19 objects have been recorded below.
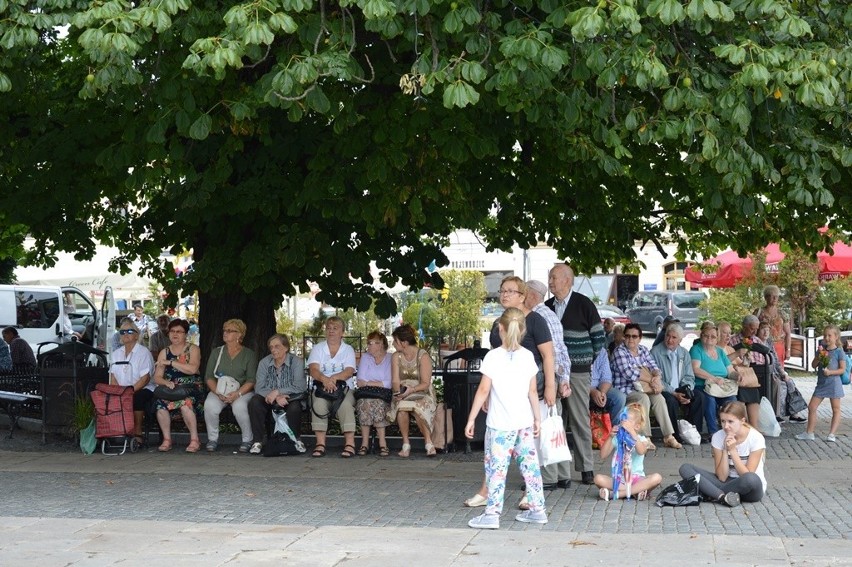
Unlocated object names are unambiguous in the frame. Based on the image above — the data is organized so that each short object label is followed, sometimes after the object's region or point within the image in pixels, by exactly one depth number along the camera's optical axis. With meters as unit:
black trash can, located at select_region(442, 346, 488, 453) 12.59
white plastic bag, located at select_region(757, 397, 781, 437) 13.93
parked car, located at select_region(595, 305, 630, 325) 44.42
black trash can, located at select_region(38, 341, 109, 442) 13.49
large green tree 8.55
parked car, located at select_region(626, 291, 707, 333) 46.84
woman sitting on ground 9.09
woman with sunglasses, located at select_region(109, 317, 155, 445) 13.12
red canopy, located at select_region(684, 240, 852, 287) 20.48
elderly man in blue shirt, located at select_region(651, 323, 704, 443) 13.56
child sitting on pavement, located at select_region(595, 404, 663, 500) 9.34
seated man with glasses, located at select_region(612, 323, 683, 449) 12.83
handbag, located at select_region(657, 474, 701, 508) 9.12
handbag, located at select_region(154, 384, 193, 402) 12.95
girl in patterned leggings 8.52
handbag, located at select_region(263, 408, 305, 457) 12.41
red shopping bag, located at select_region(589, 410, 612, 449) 11.49
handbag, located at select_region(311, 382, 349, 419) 12.52
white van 28.42
